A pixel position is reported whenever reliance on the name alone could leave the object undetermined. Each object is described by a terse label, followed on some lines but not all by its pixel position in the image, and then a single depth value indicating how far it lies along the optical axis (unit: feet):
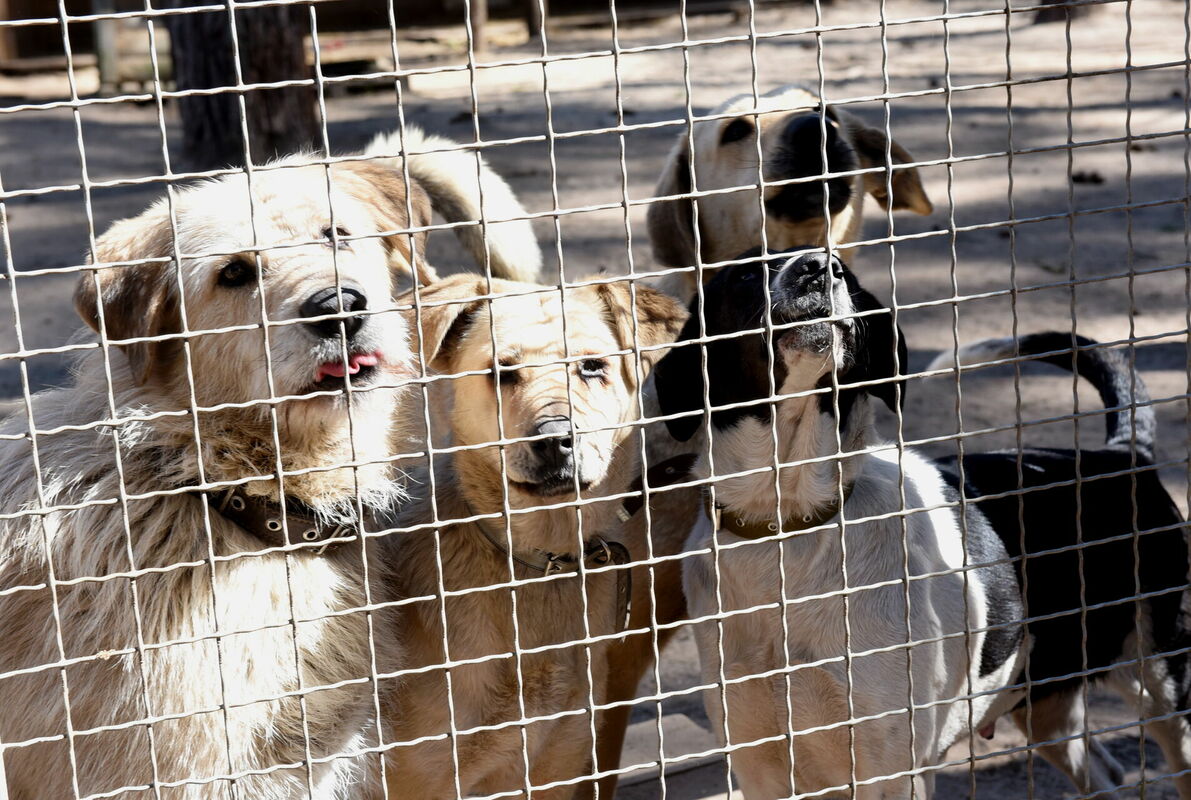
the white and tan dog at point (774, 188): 12.32
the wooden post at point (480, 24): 38.83
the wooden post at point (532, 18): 40.78
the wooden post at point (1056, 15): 38.50
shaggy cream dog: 7.69
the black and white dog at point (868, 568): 8.70
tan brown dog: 8.94
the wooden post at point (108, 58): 33.88
